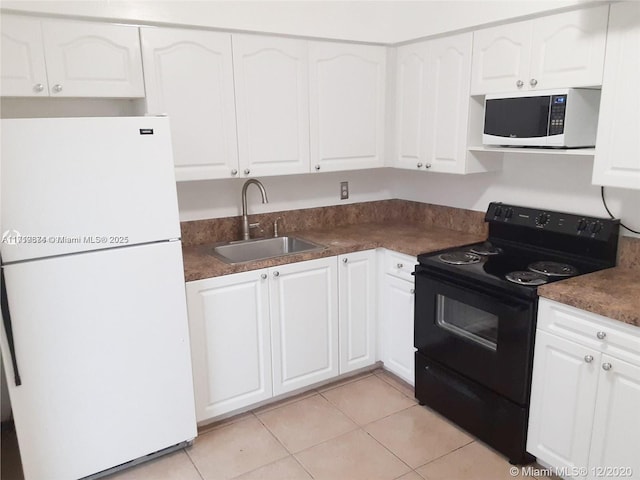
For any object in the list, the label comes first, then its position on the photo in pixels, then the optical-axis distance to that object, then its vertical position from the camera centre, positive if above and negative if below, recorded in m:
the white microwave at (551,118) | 2.11 +0.07
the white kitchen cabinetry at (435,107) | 2.62 +0.16
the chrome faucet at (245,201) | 2.79 -0.35
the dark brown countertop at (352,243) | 2.40 -0.60
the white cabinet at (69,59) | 2.04 +0.36
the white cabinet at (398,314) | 2.71 -1.01
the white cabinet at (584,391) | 1.76 -0.98
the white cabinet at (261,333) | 2.39 -1.00
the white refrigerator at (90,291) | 1.81 -0.59
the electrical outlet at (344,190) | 3.35 -0.36
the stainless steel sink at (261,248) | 2.81 -0.64
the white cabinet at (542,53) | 2.00 +0.36
